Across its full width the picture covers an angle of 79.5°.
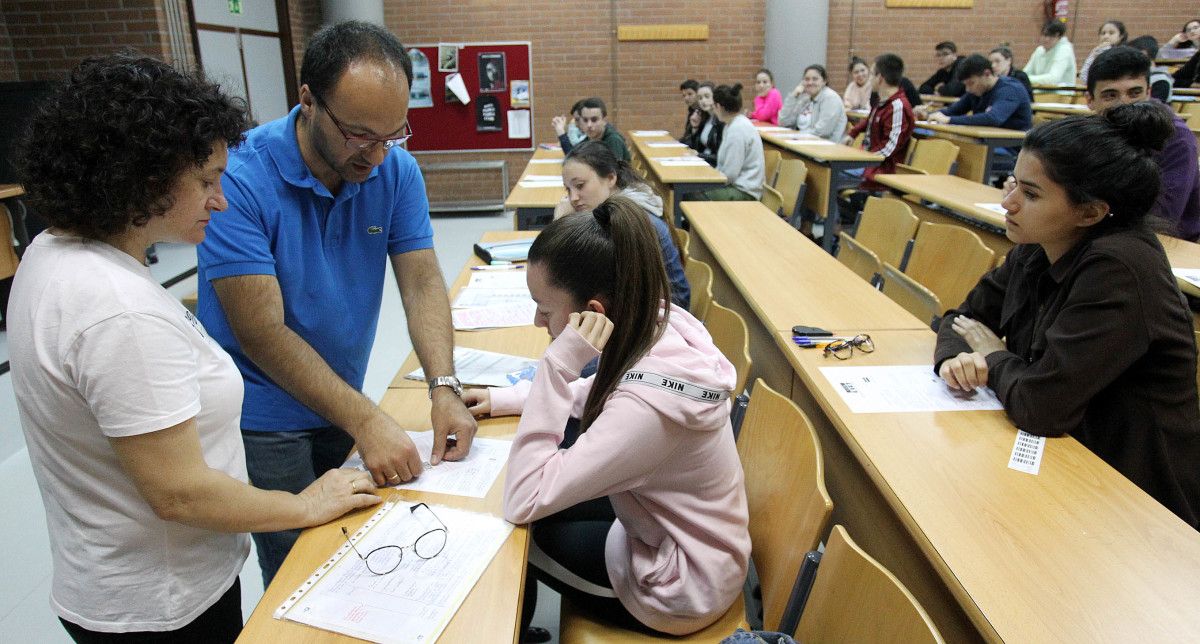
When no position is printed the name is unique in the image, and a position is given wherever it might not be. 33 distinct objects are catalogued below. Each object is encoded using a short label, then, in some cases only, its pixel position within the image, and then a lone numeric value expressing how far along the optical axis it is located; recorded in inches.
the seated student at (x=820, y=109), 279.6
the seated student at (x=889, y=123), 213.3
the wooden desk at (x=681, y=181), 185.5
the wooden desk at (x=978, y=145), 205.5
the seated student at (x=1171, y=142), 108.9
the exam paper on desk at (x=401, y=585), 37.8
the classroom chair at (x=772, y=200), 174.9
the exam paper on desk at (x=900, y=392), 61.8
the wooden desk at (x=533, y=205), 165.5
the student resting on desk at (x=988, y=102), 220.8
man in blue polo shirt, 48.1
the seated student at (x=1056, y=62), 295.1
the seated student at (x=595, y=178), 114.3
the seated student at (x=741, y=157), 209.9
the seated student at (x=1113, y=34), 295.3
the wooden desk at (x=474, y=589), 37.5
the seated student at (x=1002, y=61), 275.1
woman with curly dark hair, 33.6
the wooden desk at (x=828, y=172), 202.4
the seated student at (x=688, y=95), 309.4
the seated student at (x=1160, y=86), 224.5
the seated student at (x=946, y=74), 299.4
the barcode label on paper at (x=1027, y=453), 53.1
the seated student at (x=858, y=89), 309.6
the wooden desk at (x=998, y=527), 39.7
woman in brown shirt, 55.3
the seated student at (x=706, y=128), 272.1
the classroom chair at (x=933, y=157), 201.6
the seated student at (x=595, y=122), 214.7
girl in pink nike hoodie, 45.7
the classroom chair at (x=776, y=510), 47.8
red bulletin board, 316.5
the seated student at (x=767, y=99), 314.8
